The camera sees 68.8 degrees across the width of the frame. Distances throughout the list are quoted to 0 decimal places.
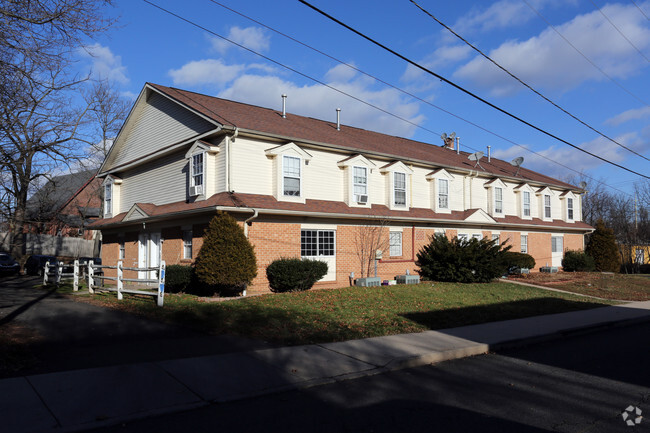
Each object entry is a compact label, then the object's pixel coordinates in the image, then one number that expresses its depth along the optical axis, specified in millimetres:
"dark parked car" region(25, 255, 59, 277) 31875
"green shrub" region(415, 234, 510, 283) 21672
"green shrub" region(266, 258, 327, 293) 17312
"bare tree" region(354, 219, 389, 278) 20797
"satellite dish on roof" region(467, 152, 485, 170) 28409
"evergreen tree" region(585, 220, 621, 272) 33969
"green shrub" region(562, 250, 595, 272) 32344
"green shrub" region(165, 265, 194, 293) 17281
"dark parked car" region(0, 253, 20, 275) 31375
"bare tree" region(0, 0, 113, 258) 10266
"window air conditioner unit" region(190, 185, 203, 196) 18203
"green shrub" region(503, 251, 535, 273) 26459
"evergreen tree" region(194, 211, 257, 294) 15609
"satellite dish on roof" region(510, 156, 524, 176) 31875
